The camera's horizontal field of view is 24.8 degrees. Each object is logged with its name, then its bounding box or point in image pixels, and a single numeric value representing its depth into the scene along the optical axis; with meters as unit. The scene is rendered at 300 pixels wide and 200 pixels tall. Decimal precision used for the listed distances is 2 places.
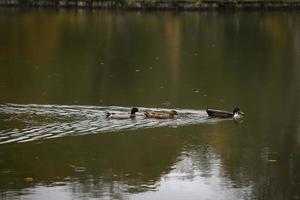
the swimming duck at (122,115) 17.68
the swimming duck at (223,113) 18.12
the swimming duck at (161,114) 17.78
